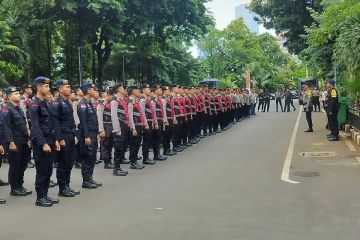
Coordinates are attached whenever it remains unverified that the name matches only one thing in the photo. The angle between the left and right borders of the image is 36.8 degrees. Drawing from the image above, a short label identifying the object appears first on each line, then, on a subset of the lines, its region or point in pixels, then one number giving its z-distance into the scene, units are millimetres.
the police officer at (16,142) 9227
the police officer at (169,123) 14305
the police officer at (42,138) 7980
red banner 39269
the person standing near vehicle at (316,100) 29548
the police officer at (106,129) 11969
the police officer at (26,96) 11700
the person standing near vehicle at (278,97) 38934
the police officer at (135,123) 11734
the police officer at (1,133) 8866
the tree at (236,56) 69438
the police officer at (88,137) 9570
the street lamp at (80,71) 35338
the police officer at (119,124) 11047
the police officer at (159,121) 13219
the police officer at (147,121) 12555
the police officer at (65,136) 8742
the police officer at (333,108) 16297
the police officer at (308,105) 18906
